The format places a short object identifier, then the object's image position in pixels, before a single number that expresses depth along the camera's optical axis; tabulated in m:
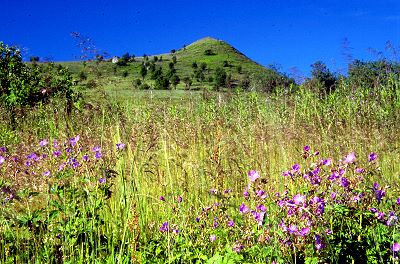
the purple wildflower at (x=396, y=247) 2.26
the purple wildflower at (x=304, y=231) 2.21
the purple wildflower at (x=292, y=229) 2.21
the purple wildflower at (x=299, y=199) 2.26
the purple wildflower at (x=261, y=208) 2.38
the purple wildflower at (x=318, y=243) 2.21
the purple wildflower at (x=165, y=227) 2.81
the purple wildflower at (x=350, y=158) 2.55
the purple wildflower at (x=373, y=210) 2.70
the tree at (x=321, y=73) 23.27
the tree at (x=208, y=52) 105.82
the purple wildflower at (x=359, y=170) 2.71
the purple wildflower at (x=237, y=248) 2.40
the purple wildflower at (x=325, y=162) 2.70
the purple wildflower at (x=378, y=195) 2.68
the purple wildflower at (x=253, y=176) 2.33
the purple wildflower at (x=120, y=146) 2.80
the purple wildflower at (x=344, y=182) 2.60
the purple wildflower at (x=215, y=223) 2.87
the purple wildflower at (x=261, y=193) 2.39
